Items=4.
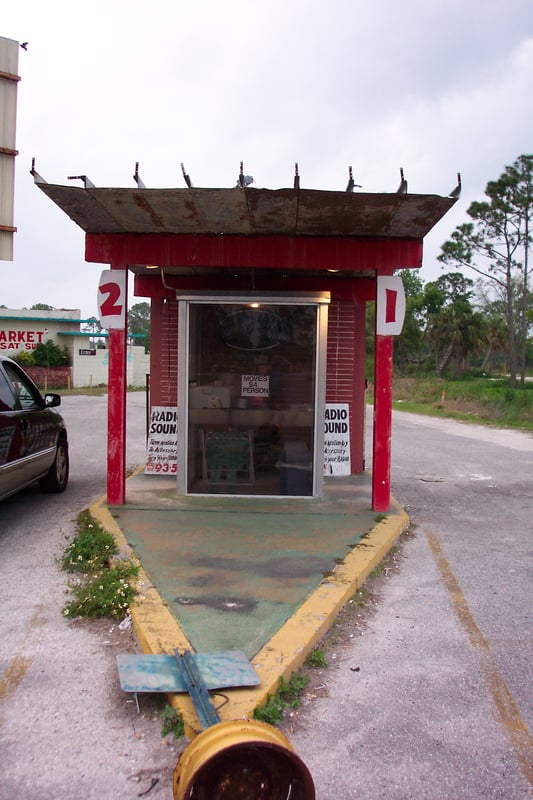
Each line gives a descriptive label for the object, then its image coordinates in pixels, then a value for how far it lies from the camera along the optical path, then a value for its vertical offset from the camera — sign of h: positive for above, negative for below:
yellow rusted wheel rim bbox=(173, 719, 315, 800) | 2.52 -1.50
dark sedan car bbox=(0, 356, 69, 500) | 6.86 -0.77
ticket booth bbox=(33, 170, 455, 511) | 6.29 +0.75
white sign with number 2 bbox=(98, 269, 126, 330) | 7.42 +0.81
